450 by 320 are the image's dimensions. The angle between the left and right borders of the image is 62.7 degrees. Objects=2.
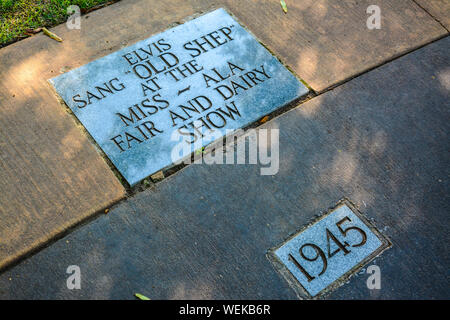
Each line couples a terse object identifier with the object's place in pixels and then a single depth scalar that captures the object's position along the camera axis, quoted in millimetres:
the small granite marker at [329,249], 2102
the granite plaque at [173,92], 2521
